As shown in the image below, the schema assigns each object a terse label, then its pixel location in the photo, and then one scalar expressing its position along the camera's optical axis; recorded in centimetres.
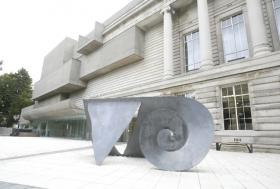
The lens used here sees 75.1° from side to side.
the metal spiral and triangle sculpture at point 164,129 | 531
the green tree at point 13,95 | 4100
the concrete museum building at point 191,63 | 1138
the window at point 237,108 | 1192
